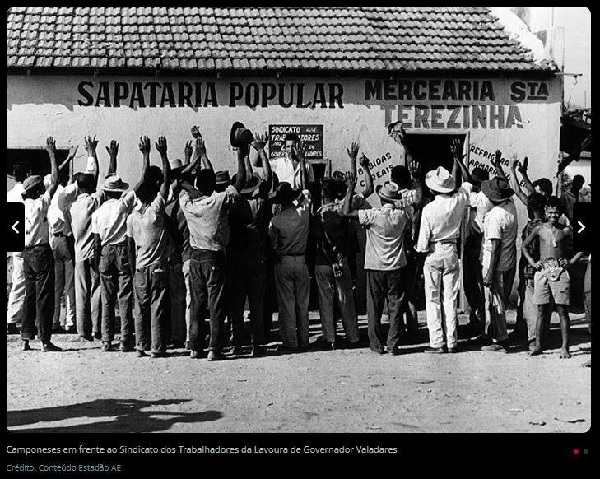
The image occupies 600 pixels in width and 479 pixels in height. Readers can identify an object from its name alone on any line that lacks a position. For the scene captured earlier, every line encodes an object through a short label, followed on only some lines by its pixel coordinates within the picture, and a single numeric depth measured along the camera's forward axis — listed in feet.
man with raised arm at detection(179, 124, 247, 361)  32.53
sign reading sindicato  45.29
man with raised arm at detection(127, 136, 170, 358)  33.42
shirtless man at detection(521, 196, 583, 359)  32.63
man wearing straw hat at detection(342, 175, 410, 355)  34.30
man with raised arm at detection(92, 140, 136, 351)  34.58
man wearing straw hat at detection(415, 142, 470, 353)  34.19
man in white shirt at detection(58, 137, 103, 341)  36.14
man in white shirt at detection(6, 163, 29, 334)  36.81
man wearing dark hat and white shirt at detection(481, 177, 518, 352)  34.60
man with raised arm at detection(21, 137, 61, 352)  34.01
